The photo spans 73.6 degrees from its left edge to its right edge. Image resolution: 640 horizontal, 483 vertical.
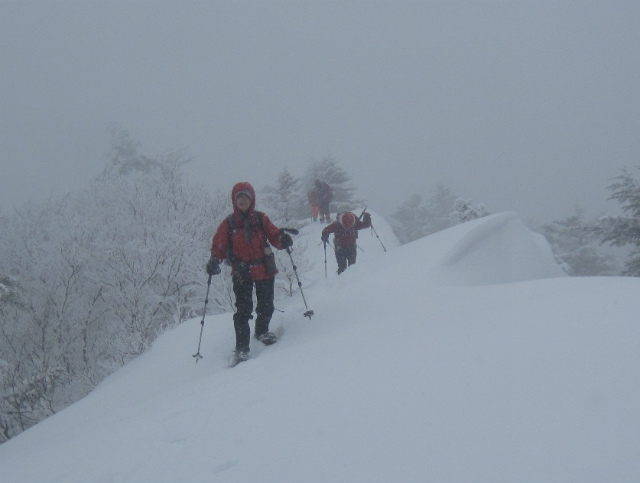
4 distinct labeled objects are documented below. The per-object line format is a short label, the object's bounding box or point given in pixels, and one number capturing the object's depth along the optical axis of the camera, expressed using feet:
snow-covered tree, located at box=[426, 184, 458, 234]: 132.16
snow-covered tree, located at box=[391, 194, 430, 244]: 132.77
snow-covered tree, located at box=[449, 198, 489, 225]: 74.18
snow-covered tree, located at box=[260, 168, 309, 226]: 85.87
